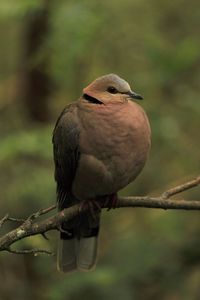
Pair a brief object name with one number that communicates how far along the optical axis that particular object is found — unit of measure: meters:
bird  6.94
